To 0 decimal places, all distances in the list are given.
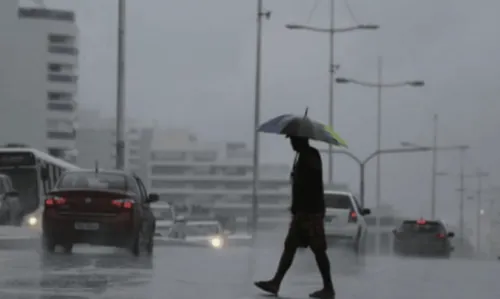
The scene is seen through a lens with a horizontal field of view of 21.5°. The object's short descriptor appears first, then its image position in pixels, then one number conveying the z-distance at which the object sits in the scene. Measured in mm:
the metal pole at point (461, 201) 146675
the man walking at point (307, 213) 14383
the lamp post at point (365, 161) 73238
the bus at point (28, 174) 47844
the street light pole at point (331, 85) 76438
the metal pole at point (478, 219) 163500
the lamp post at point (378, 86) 78500
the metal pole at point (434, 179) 126375
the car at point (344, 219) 36375
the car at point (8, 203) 38250
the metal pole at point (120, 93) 43084
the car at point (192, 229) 57225
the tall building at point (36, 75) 148375
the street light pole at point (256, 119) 63406
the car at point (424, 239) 47094
